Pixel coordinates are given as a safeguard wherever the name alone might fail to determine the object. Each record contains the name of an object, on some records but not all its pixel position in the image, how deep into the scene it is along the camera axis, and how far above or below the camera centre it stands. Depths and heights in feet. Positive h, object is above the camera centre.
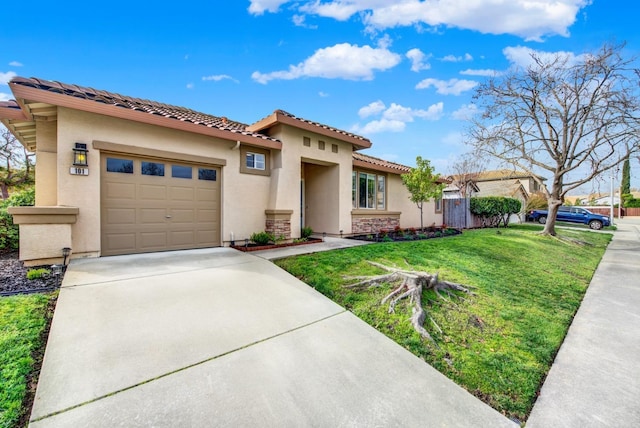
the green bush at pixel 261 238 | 26.16 -2.72
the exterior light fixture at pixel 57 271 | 15.51 -3.75
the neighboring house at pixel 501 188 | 89.61 +8.91
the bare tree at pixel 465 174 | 85.68 +11.86
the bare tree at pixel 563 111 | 34.94 +14.19
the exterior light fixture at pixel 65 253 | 18.08 -2.90
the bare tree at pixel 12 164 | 49.49 +8.49
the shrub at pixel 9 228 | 24.06 -1.71
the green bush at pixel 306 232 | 30.42 -2.50
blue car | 66.39 -1.49
